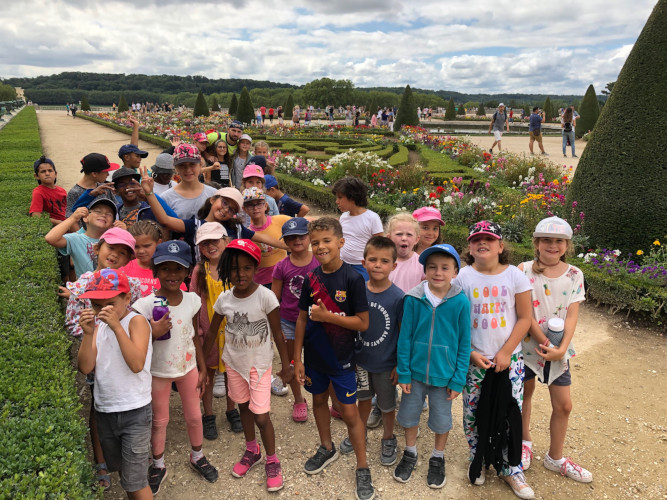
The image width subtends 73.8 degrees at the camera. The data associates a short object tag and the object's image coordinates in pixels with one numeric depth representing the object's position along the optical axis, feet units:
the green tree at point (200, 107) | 107.45
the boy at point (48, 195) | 16.26
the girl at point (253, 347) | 9.07
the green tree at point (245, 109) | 93.56
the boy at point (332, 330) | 8.54
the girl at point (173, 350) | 8.57
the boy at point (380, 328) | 8.70
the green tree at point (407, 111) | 80.64
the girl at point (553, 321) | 9.02
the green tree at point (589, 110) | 71.26
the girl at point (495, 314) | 8.68
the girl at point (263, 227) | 11.52
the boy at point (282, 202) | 14.49
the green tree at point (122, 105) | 147.28
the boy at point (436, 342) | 8.58
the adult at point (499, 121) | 49.58
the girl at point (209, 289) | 10.07
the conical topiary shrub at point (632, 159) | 17.25
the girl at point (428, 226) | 10.76
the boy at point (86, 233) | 10.71
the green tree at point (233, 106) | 112.51
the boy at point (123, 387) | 7.42
